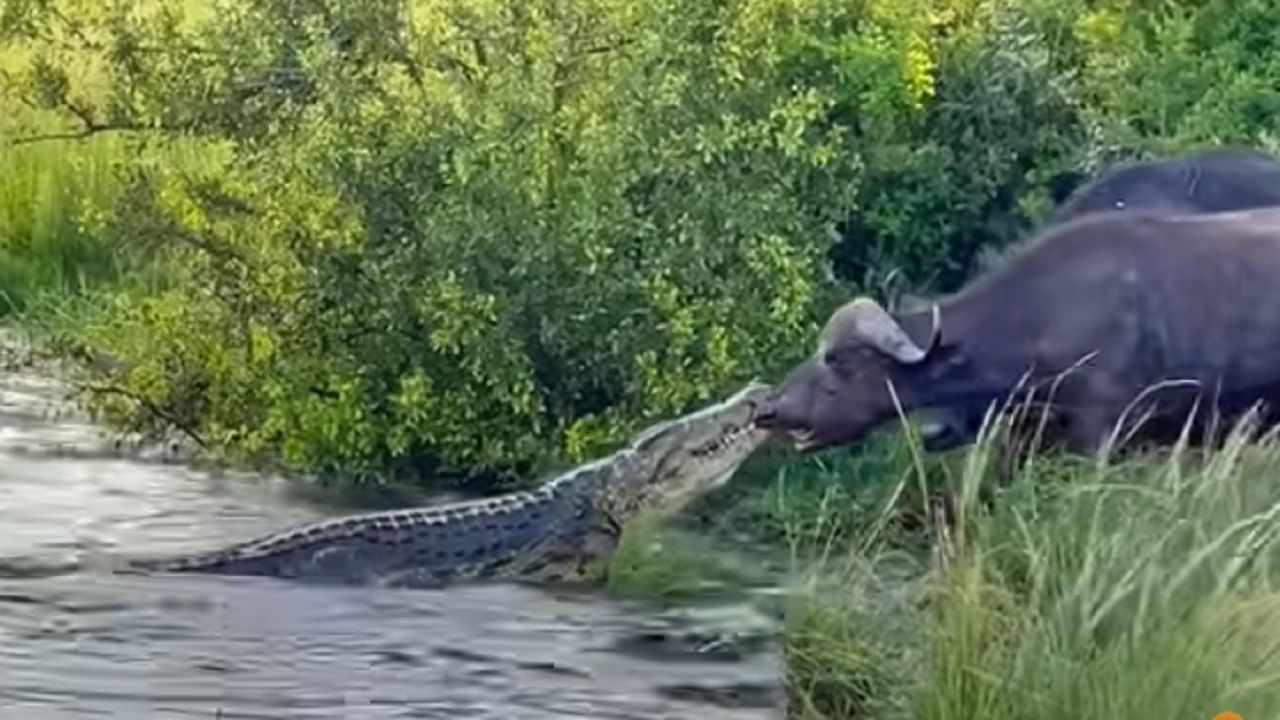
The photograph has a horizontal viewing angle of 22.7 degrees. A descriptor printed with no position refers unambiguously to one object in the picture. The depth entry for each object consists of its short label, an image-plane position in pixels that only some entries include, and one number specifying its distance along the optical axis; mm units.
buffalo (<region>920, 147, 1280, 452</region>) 12641
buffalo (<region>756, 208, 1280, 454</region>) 11219
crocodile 11789
